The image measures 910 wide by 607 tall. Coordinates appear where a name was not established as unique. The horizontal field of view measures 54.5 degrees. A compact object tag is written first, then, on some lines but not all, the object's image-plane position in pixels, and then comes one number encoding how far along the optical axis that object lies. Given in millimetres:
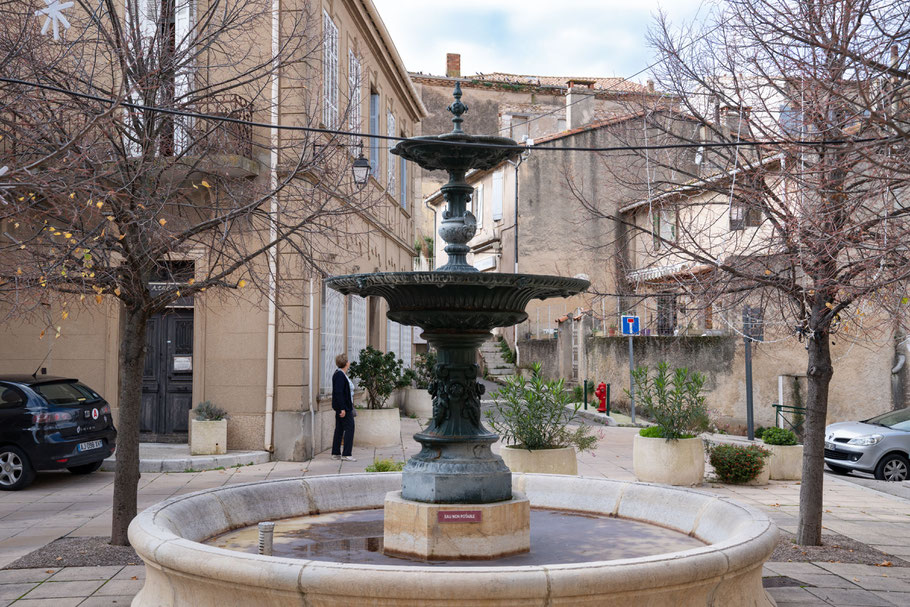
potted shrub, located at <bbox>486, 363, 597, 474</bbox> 10594
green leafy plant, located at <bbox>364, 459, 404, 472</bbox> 9875
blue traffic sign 22172
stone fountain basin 4234
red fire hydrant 23375
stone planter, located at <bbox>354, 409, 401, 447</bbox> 16234
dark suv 12125
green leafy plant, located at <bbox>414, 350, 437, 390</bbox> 20938
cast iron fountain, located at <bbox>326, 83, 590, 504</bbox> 5805
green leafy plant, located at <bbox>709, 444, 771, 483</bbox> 12438
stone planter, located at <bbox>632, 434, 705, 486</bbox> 12078
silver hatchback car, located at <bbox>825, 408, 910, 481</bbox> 14762
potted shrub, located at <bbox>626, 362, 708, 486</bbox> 12055
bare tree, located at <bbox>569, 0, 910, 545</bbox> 6270
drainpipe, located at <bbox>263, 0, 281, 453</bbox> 14211
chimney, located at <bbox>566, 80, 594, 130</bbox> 32188
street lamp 12409
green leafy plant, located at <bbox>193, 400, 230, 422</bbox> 14023
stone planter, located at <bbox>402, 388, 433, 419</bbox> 22844
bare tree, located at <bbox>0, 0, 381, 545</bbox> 7602
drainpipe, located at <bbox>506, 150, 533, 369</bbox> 27584
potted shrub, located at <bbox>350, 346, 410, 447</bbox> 16234
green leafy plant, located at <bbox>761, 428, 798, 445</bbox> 13414
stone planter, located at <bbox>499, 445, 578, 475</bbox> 10555
